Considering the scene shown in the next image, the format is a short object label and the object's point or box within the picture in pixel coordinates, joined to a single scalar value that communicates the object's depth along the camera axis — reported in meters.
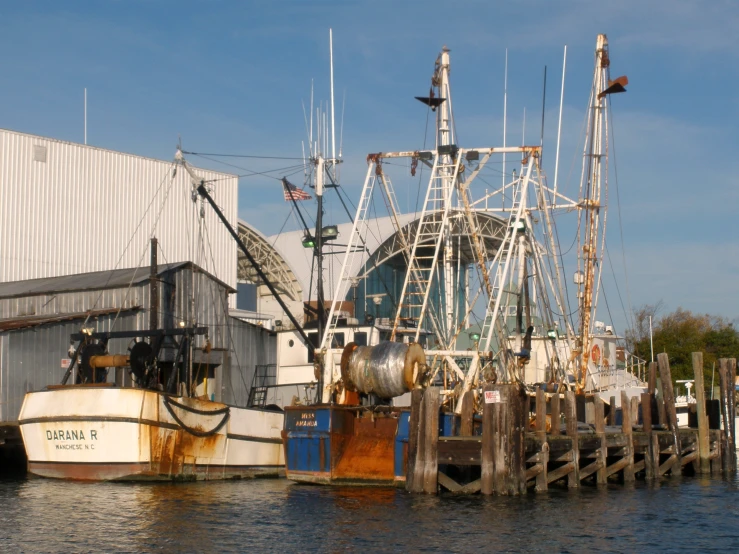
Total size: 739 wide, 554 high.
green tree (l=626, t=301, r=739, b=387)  73.75
